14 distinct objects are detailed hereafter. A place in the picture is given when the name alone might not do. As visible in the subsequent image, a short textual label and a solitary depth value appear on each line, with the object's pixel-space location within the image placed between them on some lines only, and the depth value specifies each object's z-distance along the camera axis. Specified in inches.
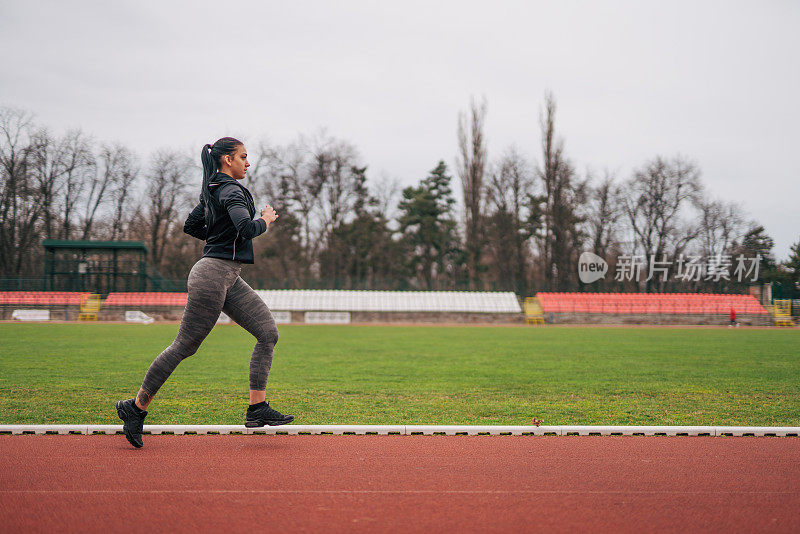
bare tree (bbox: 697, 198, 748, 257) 2107.5
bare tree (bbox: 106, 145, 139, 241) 2095.2
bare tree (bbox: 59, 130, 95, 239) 2015.3
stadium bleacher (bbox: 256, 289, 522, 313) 1660.9
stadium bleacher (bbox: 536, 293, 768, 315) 1619.1
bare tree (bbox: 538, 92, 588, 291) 2127.2
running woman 183.0
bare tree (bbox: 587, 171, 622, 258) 2176.4
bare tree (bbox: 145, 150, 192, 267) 2113.7
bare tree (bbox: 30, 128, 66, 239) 1948.8
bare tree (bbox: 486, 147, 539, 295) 2250.2
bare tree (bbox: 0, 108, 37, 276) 1916.8
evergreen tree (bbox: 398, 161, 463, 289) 2396.7
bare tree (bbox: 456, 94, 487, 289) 2155.5
